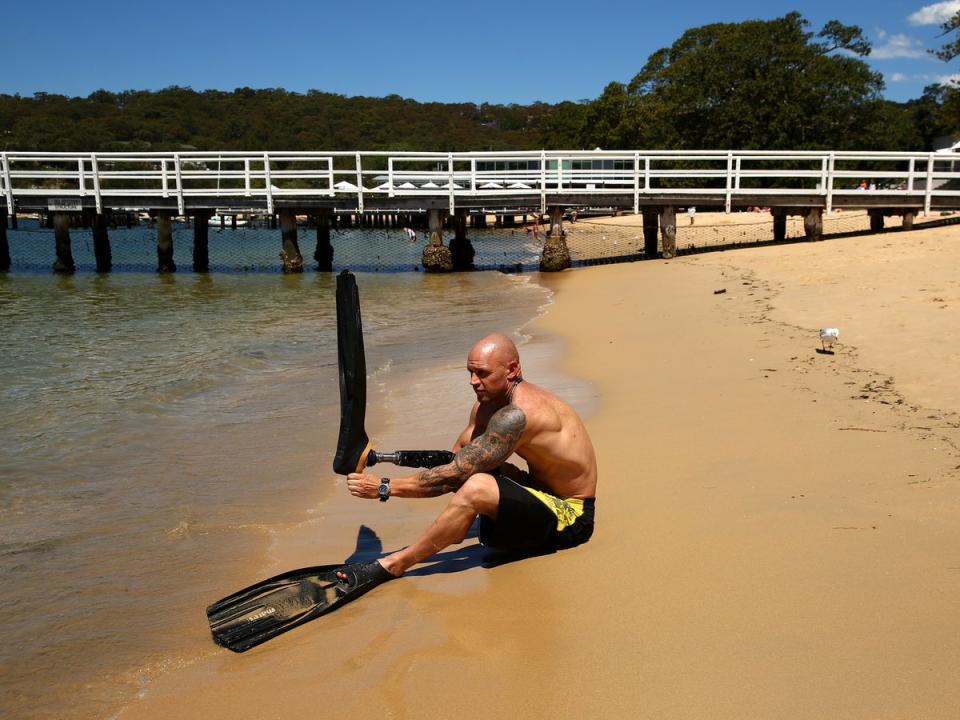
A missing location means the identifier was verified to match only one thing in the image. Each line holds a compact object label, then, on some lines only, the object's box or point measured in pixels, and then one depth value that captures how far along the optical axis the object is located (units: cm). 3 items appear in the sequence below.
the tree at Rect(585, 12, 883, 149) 4212
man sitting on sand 339
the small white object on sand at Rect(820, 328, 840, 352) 669
